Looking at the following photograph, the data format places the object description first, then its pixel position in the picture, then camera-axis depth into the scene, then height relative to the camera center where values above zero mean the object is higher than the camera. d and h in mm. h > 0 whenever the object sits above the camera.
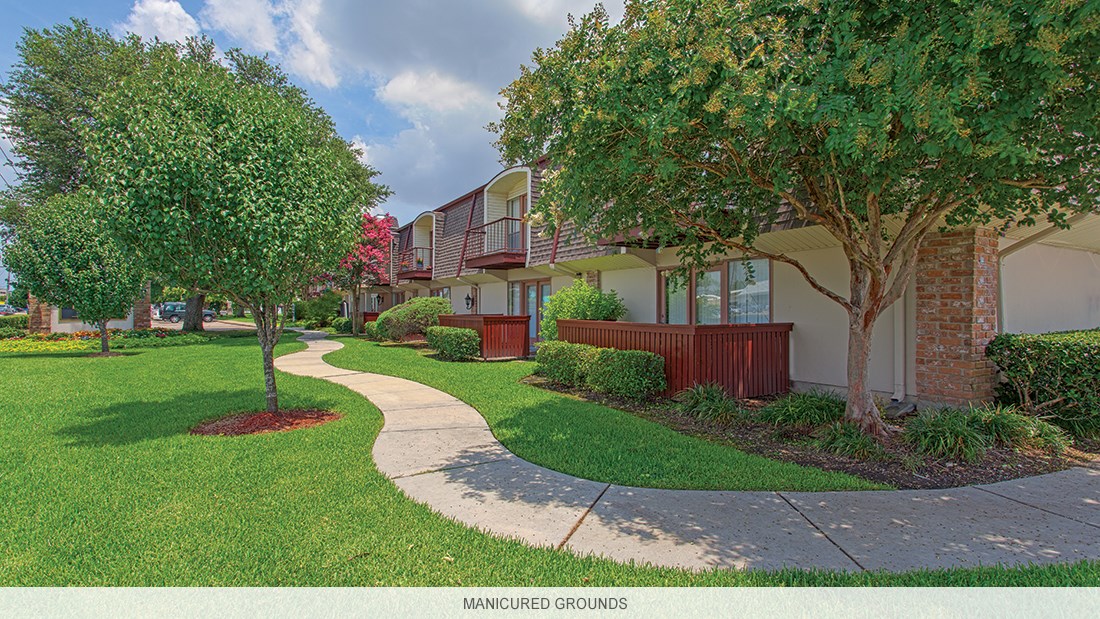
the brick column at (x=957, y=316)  5969 +91
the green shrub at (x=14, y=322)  22484 -532
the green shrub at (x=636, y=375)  7602 -866
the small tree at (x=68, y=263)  12914 +1290
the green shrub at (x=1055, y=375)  5539 -583
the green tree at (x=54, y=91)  18016 +8144
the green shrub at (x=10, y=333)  19792 -928
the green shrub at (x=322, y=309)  27080 +325
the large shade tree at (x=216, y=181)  5156 +1465
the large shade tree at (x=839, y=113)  3141 +1584
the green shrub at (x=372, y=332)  19392 -657
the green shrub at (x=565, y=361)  8734 -804
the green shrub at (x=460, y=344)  12922 -716
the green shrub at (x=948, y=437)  4773 -1136
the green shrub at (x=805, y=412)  5926 -1104
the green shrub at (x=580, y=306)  10711 +270
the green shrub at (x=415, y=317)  17656 -31
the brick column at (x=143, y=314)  21828 -103
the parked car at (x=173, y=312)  41438 +65
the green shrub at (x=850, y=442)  4898 -1247
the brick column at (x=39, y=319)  21516 -362
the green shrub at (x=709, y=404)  6266 -1116
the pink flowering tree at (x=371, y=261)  21469 +2440
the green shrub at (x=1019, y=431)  5125 -1122
